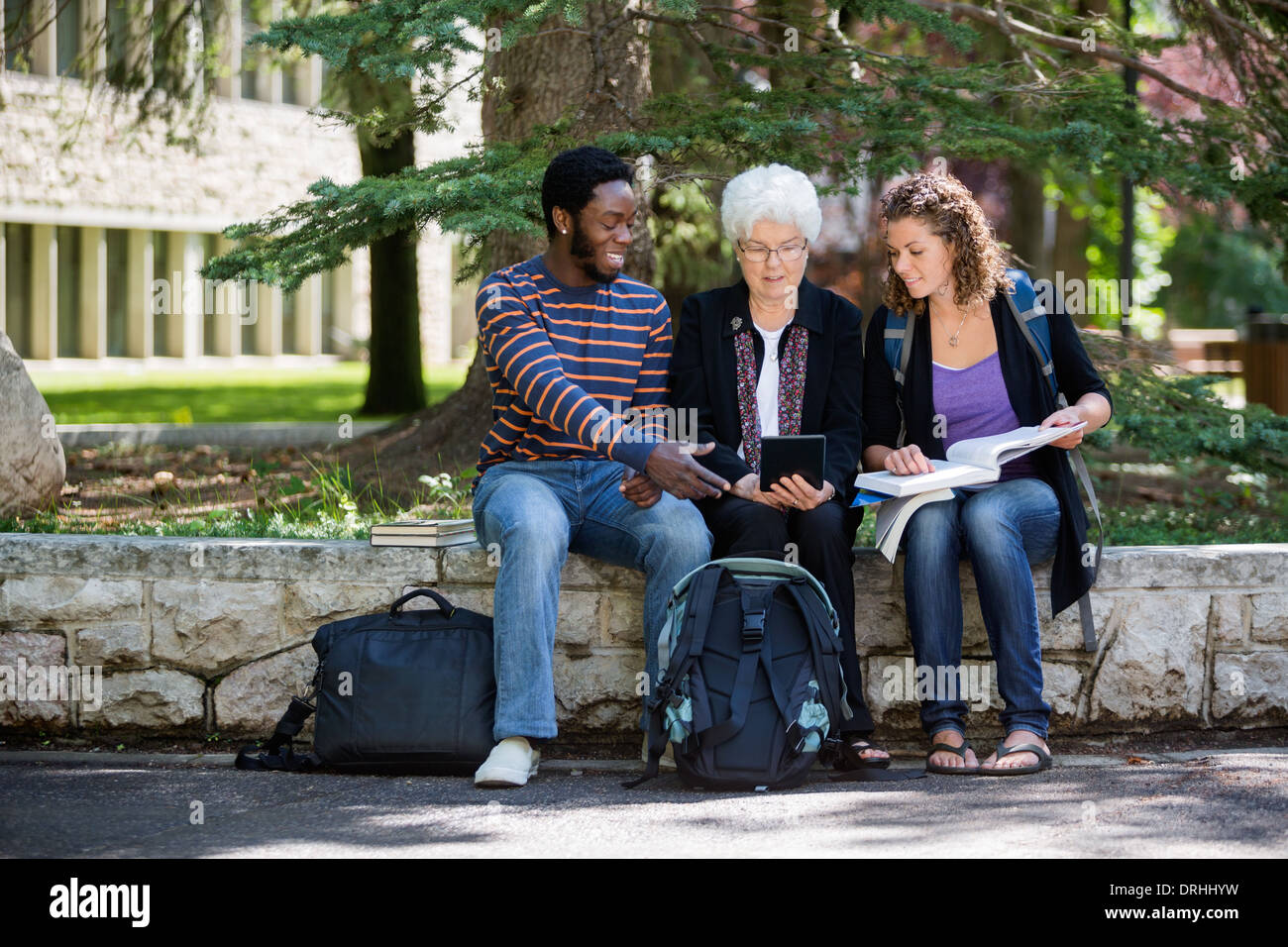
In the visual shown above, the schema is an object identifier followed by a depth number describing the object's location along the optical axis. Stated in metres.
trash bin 13.59
